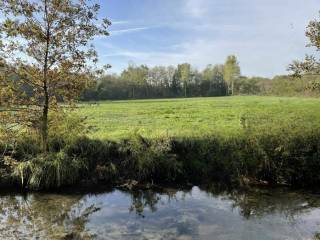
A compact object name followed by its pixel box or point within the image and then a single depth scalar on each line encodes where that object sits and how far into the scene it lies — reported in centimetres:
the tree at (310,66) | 644
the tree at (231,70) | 6099
